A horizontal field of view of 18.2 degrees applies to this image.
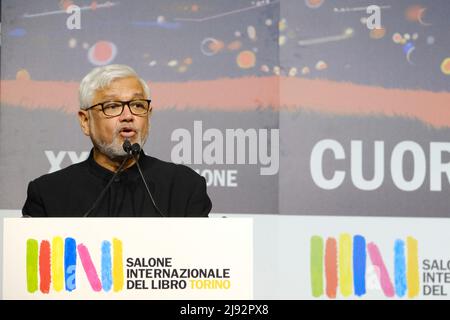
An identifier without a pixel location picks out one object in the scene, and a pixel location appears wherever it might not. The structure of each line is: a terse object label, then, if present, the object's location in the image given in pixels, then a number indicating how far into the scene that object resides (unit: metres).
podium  4.46
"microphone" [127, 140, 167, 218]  5.35
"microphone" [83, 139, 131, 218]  5.46
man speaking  6.29
